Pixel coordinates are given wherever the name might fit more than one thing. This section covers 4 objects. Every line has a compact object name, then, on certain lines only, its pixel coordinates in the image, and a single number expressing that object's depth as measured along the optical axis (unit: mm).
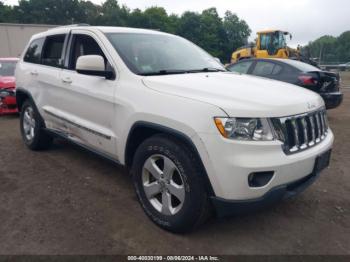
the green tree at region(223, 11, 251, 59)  63500
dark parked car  7570
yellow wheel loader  19188
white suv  2580
